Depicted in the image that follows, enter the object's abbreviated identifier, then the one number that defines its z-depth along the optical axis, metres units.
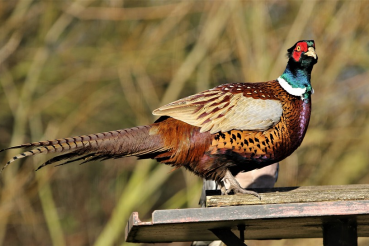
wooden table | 7.71
